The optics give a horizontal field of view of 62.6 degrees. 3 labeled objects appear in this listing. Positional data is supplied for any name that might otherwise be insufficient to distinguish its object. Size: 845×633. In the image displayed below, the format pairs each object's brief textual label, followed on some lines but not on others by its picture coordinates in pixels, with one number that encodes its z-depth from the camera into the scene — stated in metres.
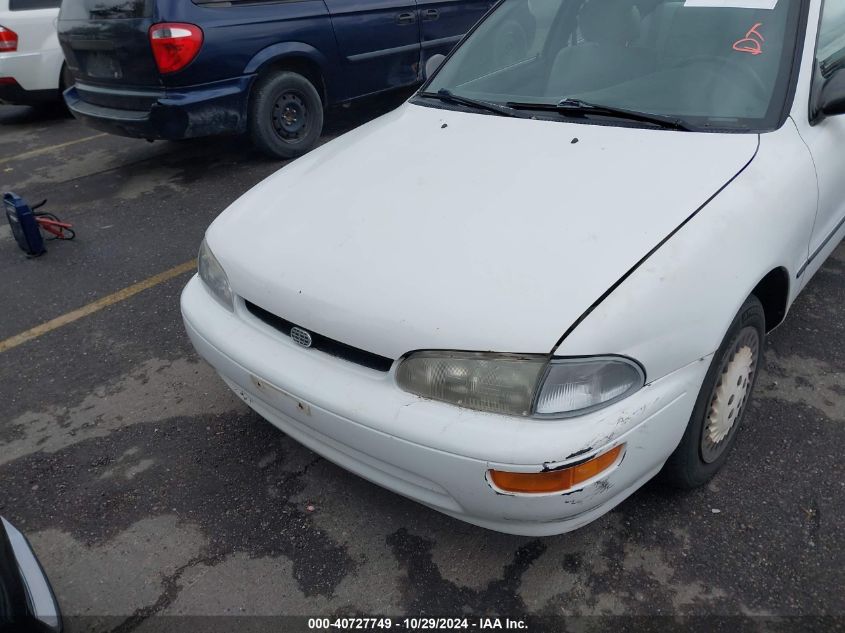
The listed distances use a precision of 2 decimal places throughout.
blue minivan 4.90
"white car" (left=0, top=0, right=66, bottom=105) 6.95
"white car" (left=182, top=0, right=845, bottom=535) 1.74
